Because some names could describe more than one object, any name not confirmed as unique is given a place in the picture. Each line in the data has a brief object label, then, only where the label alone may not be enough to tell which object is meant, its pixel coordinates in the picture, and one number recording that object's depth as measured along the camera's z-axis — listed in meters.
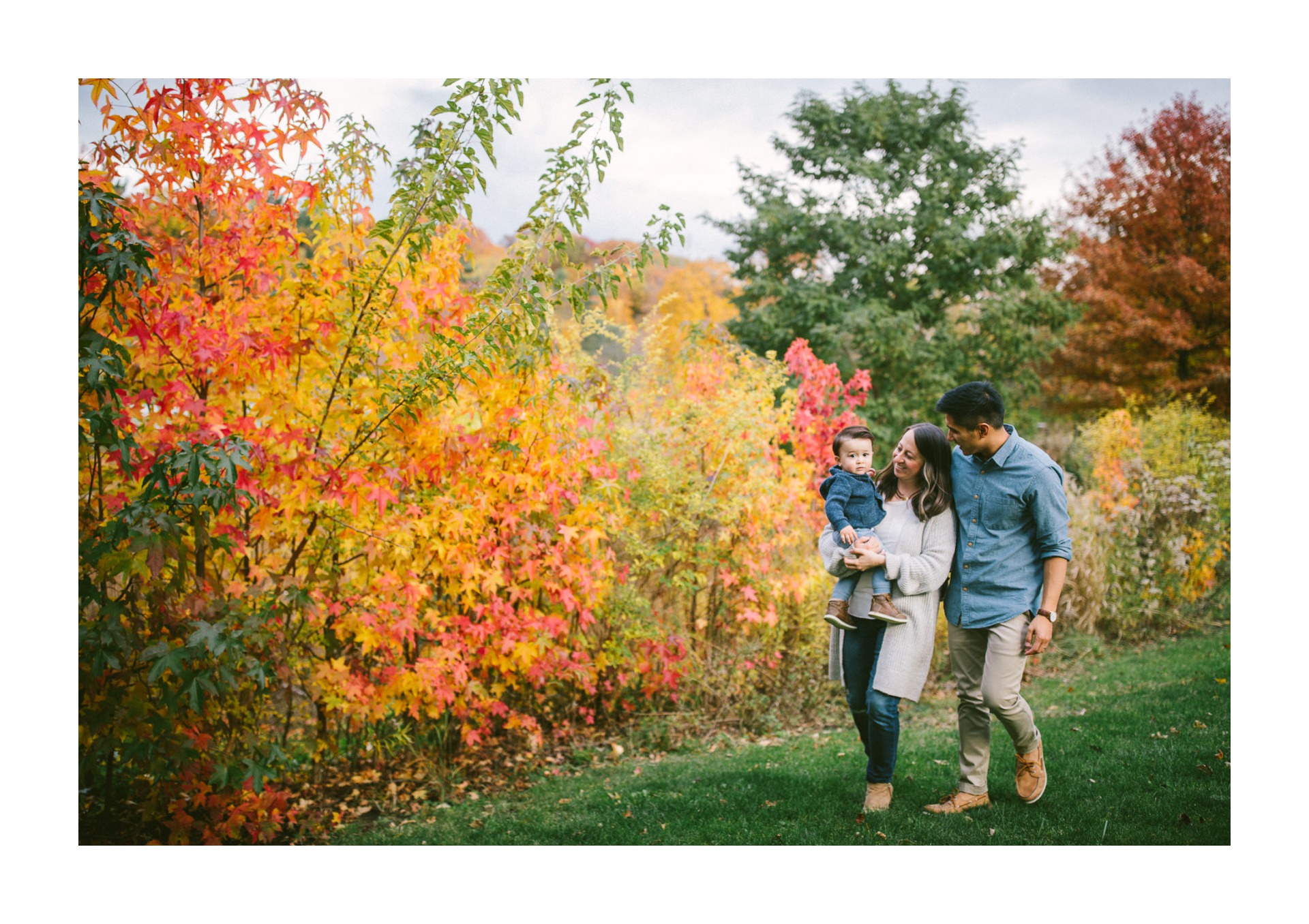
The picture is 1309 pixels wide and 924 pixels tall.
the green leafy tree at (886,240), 9.79
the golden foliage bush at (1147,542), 6.21
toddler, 2.98
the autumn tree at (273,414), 2.84
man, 2.87
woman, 2.92
